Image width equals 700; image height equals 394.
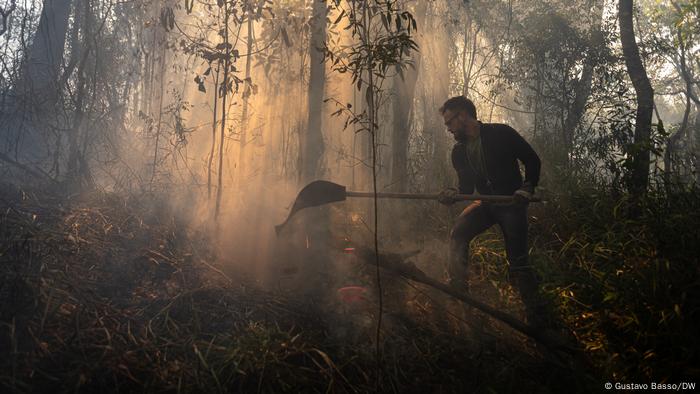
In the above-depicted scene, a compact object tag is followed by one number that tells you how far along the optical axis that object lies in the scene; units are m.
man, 3.20
